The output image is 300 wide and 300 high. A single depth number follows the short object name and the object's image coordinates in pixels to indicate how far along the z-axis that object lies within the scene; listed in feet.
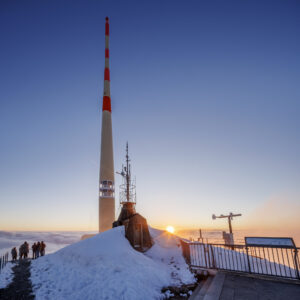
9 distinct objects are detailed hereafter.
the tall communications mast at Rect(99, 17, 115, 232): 85.66
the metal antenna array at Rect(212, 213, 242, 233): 79.61
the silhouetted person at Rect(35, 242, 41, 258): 63.57
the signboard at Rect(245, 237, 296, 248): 26.49
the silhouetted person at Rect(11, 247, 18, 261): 63.56
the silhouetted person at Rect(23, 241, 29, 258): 64.49
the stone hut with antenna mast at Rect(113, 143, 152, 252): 47.11
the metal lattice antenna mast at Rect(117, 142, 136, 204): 69.97
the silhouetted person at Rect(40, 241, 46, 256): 65.44
